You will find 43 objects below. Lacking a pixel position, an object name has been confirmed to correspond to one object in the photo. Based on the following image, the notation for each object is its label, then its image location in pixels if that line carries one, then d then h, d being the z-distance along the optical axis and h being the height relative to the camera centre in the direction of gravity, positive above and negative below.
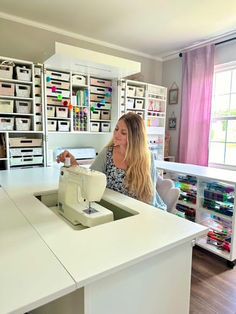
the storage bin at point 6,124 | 2.45 +0.07
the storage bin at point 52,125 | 2.78 +0.08
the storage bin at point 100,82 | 3.03 +0.70
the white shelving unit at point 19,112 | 2.45 +0.20
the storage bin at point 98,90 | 3.05 +0.59
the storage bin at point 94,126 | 3.11 +0.09
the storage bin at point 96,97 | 3.07 +0.49
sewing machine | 1.03 -0.33
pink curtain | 3.31 +0.47
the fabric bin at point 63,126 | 2.85 +0.07
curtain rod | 3.03 +1.32
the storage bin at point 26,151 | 2.54 -0.24
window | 3.26 +0.25
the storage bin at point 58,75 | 2.71 +0.69
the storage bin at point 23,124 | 2.53 +0.07
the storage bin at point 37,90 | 2.60 +0.48
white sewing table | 0.60 -0.40
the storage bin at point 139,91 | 3.38 +0.64
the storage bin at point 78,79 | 2.88 +0.69
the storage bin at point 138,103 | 3.41 +0.47
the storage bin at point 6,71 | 2.40 +0.64
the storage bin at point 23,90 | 2.52 +0.46
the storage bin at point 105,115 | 3.21 +0.26
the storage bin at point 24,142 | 2.53 -0.14
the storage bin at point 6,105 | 2.44 +0.27
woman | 1.40 -0.20
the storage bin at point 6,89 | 2.42 +0.45
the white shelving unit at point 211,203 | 1.96 -0.66
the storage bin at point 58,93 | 2.71 +0.48
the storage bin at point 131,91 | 3.28 +0.63
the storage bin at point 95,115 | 3.10 +0.25
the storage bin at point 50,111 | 2.74 +0.25
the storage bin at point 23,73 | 2.48 +0.64
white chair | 1.54 -0.41
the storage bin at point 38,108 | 2.63 +0.27
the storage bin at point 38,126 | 2.66 +0.06
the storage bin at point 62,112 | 2.81 +0.25
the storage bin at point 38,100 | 2.62 +0.37
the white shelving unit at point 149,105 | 3.24 +0.45
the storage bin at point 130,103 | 3.28 +0.45
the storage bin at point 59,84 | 2.72 +0.59
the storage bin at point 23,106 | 2.54 +0.28
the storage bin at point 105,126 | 3.24 +0.09
